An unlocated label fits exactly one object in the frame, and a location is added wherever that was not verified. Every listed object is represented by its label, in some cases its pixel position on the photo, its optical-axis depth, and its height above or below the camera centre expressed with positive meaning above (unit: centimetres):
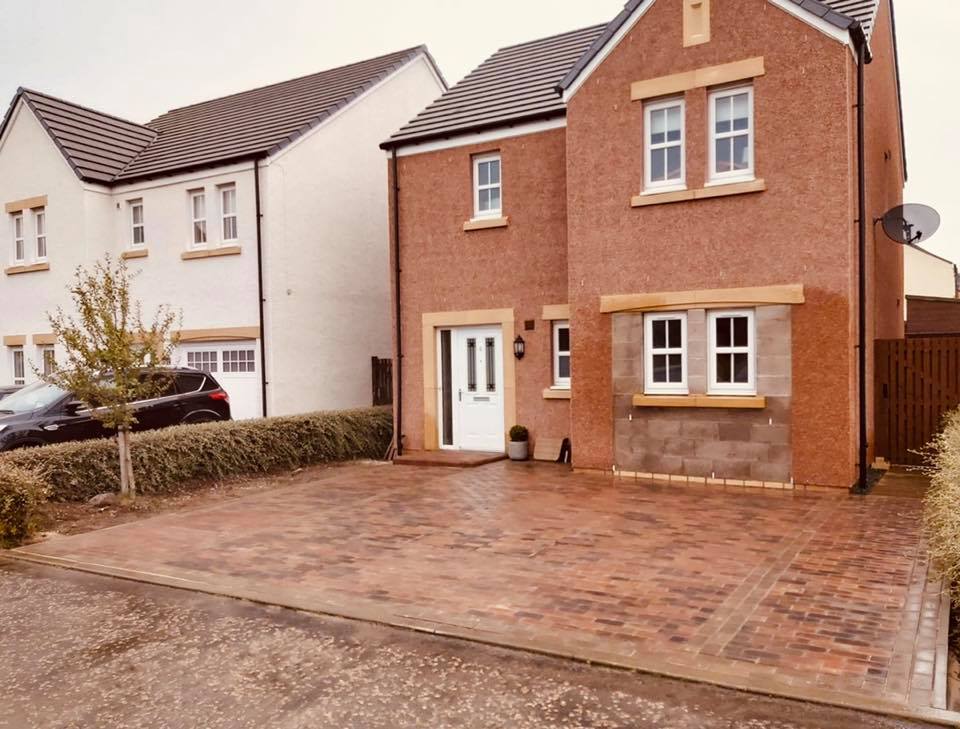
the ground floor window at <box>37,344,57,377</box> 2041 -22
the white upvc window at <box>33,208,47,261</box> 2106 +305
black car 1222 -105
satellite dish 1260 +177
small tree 1077 -23
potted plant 1450 -185
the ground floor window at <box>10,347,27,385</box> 2147 -43
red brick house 1114 +150
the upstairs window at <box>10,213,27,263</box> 2169 +306
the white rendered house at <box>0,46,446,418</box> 1778 +300
